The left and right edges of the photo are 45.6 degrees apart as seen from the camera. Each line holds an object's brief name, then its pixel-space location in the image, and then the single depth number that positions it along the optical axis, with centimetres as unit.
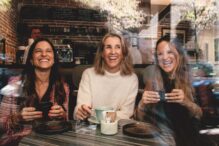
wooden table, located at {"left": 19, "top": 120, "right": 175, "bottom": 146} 102
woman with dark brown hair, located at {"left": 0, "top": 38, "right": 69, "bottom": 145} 130
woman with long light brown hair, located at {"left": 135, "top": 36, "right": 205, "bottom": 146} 129
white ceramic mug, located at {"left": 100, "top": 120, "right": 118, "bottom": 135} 114
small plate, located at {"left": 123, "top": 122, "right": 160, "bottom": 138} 110
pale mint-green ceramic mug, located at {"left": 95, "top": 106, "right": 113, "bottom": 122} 118
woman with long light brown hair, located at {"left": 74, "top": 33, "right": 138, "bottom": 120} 175
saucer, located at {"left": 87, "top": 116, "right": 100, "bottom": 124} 130
